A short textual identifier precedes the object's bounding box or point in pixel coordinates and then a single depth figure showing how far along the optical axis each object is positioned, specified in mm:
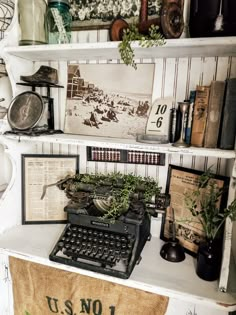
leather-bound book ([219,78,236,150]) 960
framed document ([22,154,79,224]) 1460
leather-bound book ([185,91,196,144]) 1104
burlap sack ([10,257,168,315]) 1290
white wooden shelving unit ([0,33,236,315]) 973
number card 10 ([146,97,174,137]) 1265
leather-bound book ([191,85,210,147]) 1059
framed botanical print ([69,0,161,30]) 1253
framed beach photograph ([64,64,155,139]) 1325
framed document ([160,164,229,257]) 1200
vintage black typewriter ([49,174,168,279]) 1076
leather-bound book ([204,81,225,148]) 1020
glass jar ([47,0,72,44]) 1243
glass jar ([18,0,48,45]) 1239
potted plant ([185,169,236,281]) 1039
